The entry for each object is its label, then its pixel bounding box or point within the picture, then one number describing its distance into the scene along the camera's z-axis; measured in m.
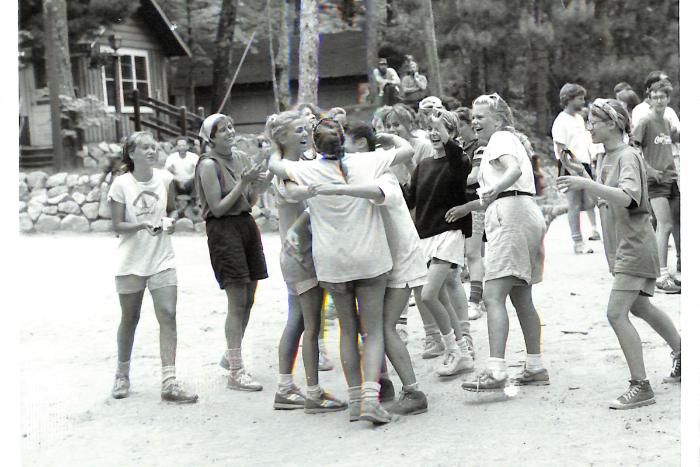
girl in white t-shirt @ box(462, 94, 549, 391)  5.27
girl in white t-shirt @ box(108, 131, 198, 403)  5.73
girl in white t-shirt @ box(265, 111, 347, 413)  5.36
